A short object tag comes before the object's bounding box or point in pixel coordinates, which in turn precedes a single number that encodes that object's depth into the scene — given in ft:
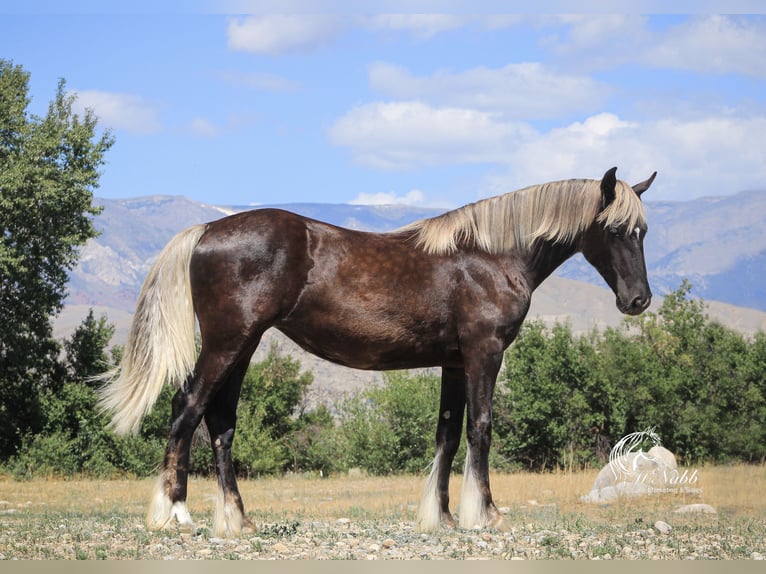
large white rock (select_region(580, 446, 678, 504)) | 40.50
